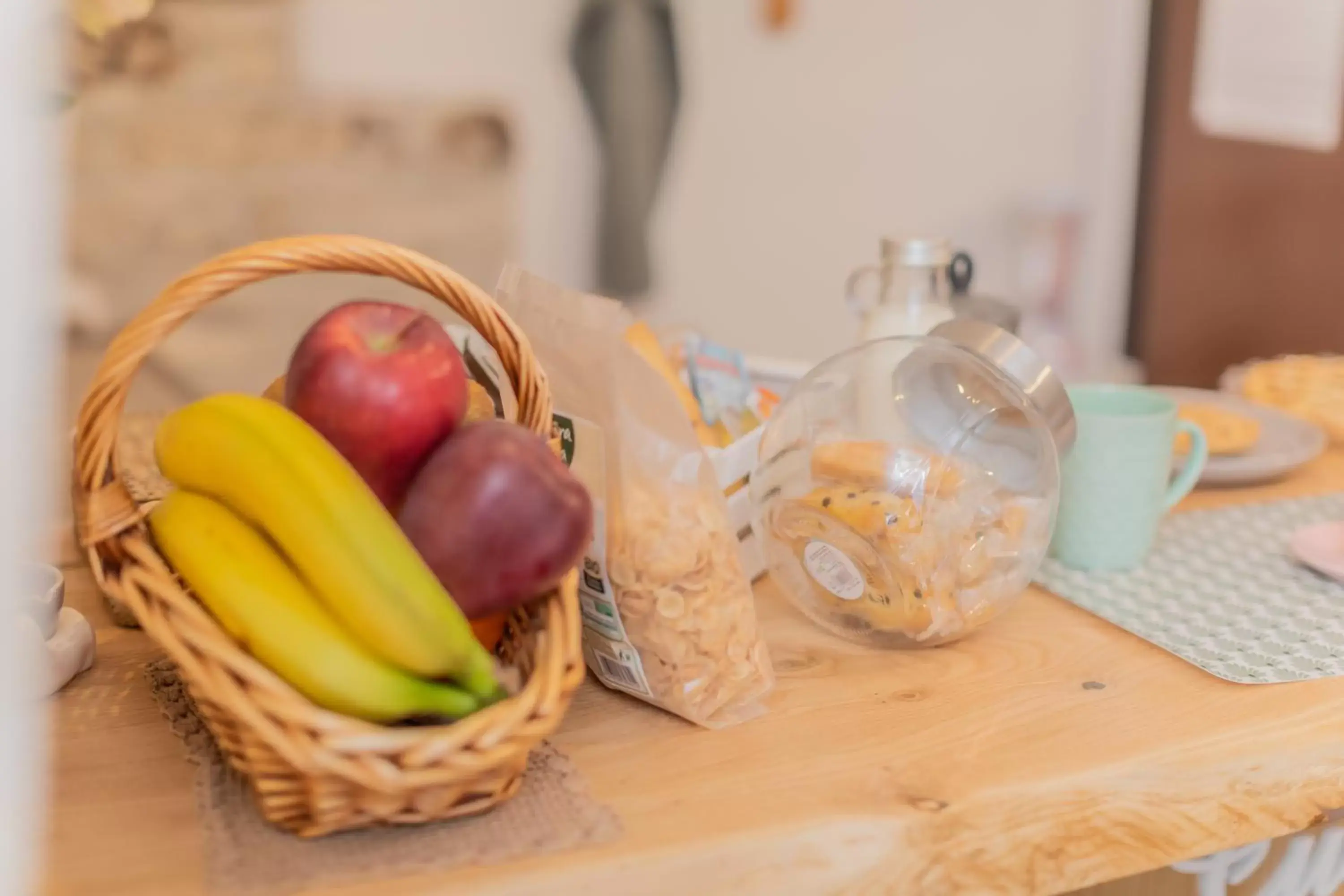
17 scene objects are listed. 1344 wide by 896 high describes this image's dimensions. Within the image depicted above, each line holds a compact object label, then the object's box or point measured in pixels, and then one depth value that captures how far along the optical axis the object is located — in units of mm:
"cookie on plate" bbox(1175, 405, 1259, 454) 1049
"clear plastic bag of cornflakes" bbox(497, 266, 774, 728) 593
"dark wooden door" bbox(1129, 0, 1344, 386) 1911
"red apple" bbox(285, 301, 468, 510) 527
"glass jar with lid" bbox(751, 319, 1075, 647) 669
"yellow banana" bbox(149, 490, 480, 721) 475
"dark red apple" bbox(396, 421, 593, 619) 502
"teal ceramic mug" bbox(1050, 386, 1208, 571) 822
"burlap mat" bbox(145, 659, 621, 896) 476
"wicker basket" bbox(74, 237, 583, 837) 462
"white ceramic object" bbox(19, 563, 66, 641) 586
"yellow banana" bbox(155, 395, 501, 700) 477
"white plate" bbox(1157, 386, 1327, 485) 1031
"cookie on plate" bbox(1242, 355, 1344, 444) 1209
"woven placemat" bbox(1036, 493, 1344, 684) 705
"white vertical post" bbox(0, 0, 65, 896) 286
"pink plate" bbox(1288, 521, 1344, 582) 832
